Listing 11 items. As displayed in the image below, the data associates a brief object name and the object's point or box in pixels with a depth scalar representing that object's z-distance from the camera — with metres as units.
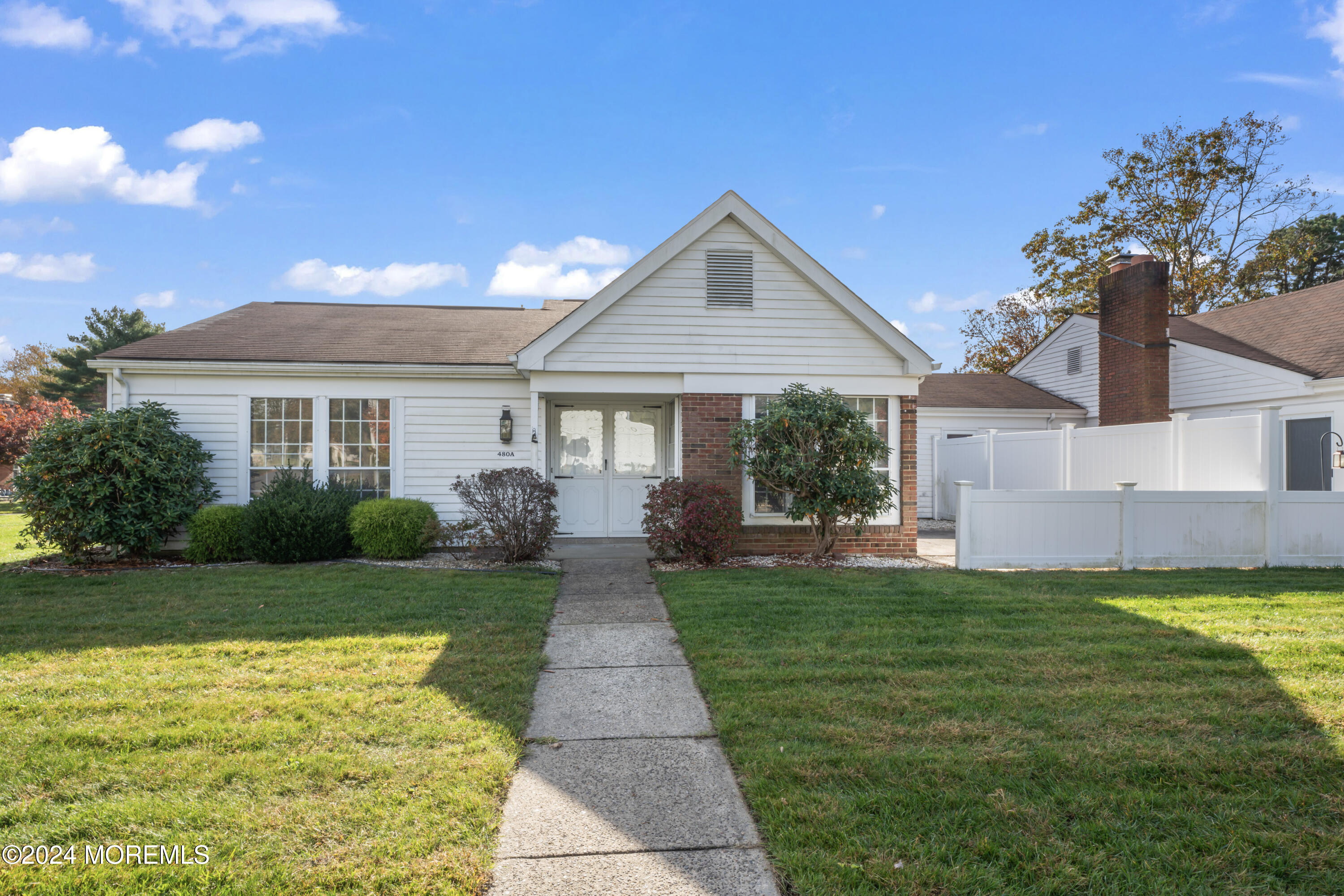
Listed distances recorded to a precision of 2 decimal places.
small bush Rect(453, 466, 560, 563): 9.41
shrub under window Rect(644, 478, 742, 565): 9.30
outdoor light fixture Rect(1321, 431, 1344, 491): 11.94
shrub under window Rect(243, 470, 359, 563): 9.68
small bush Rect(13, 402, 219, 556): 9.28
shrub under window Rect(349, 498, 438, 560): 9.85
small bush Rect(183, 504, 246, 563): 9.86
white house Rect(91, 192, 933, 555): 10.47
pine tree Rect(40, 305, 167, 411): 39.78
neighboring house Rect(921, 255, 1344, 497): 12.95
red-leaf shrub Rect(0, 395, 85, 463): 25.98
